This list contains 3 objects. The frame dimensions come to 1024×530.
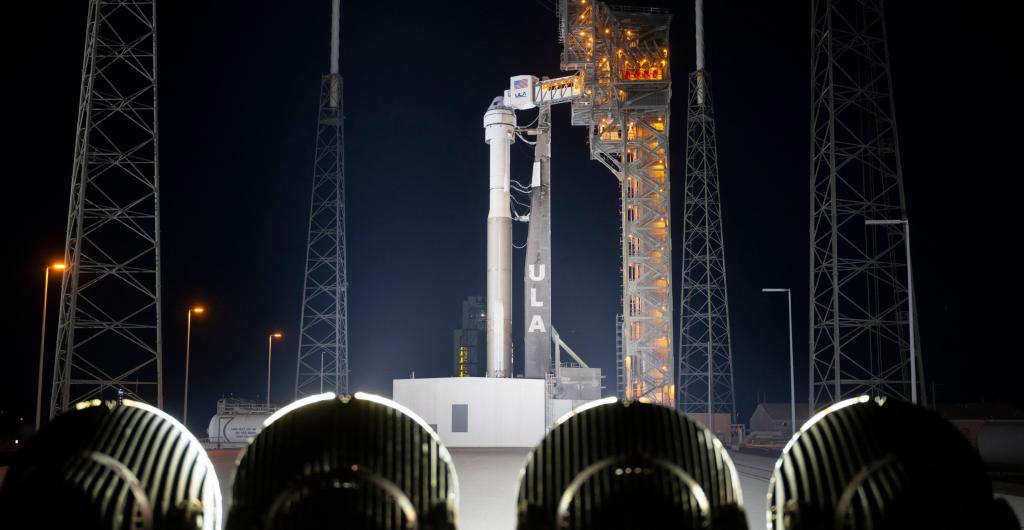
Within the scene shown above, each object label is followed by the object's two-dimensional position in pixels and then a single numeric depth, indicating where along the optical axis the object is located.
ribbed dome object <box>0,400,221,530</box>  5.12
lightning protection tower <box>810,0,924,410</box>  36.94
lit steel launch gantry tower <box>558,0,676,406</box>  44.97
